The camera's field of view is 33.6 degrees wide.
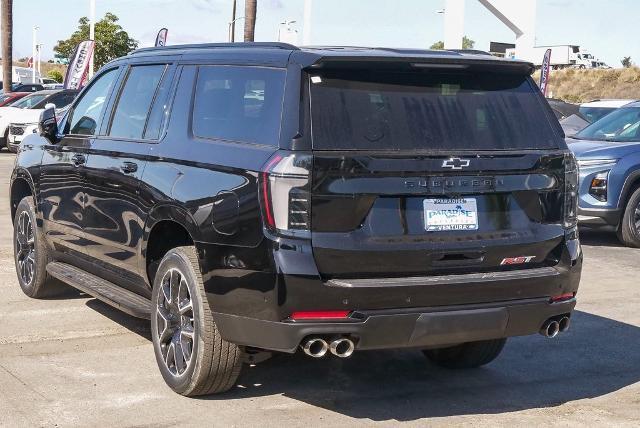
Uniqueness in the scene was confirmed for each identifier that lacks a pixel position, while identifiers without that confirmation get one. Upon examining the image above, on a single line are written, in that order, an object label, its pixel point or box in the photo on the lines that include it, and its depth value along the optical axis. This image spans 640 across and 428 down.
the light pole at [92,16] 42.38
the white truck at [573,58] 80.00
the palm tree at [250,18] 35.72
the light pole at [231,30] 65.06
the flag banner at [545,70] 29.11
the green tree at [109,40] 67.88
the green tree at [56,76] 91.19
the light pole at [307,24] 29.09
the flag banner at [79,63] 32.00
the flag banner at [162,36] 32.94
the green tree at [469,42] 120.04
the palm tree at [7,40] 45.69
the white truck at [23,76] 70.75
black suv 5.06
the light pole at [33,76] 70.68
